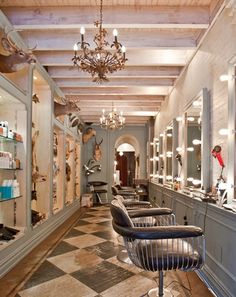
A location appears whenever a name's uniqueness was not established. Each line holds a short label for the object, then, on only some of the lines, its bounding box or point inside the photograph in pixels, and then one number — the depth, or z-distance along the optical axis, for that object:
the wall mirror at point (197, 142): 3.27
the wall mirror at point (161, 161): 6.56
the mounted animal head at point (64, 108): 5.28
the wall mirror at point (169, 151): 5.62
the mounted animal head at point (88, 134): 9.62
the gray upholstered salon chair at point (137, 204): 3.80
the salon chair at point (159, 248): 1.92
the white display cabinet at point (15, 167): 3.54
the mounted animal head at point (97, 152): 9.88
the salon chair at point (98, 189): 9.52
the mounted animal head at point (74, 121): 7.15
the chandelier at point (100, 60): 2.88
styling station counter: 2.31
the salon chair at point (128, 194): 5.50
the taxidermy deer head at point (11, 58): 2.93
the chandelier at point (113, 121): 6.72
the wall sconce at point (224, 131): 2.58
